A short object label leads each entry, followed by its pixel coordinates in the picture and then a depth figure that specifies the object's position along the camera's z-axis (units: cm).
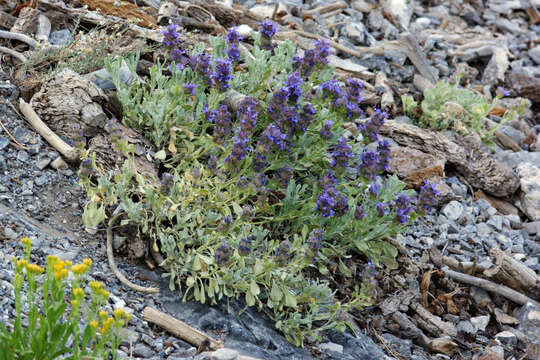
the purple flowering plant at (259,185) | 718
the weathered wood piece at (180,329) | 648
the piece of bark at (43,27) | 1015
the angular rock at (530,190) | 1132
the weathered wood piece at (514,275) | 928
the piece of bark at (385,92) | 1230
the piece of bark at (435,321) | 848
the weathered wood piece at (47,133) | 802
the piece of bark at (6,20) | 1004
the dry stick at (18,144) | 798
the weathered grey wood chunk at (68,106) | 832
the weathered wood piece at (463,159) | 1140
